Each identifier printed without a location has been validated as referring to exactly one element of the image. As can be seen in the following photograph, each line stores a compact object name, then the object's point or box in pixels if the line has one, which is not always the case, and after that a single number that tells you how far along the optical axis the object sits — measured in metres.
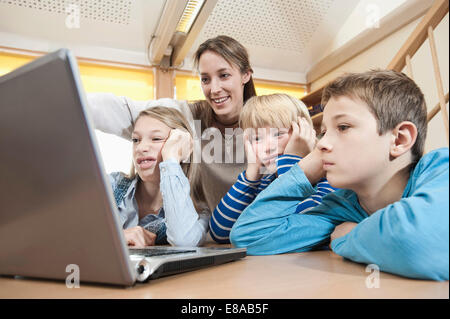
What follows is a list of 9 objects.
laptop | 0.33
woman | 1.42
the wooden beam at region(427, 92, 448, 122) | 1.43
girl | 0.92
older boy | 0.42
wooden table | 0.38
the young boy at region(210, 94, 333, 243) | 0.94
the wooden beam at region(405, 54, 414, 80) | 1.43
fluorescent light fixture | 2.17
